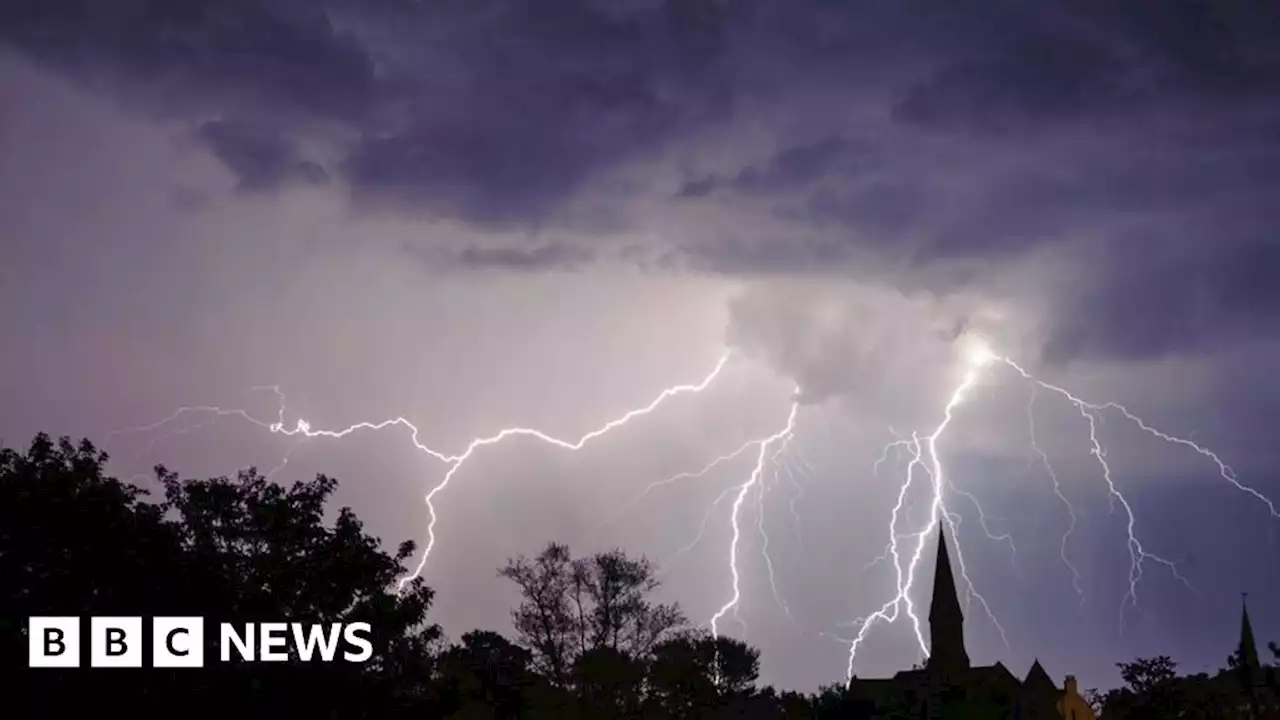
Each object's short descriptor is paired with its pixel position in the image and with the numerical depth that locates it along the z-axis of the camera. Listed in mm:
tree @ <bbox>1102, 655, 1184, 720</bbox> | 52562
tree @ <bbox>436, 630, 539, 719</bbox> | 29989
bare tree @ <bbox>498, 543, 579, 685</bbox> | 59594
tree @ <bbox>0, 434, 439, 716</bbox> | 25188
